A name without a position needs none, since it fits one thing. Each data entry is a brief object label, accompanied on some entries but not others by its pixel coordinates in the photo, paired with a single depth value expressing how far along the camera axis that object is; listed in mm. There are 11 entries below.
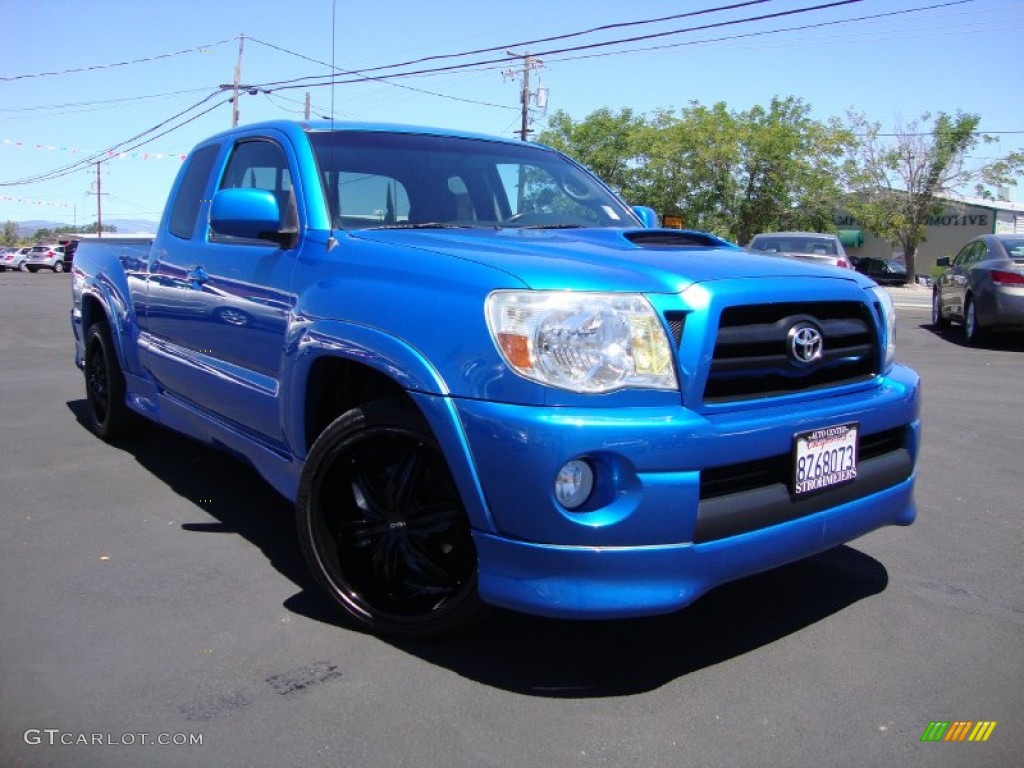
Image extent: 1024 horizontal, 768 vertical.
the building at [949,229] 51594
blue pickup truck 2660
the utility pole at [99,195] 86625
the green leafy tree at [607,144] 40781
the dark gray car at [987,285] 11297
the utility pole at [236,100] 34469
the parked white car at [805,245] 16203
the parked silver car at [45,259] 50469
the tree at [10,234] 120481
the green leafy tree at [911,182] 43656
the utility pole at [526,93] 33562
